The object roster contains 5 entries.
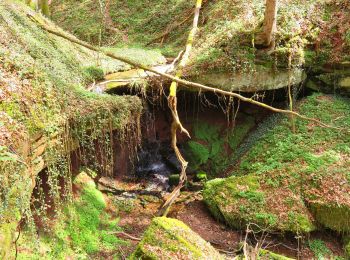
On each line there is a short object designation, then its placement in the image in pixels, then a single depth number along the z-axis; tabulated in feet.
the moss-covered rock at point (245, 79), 35.17
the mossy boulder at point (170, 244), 21.04
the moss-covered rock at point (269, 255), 24.04
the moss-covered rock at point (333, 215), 26.13
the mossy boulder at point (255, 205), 26.86
